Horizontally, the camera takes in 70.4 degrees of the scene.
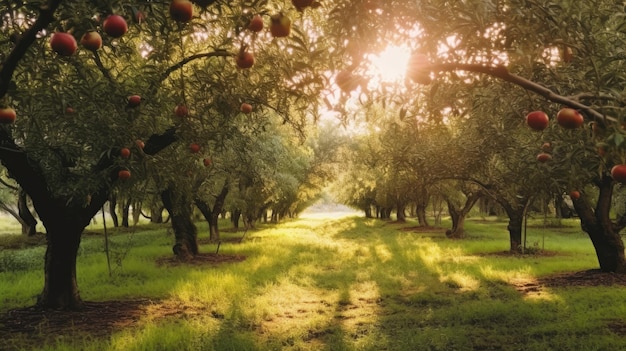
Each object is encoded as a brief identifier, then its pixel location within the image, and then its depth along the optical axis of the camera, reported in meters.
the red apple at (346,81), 4.61
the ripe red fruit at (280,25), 3.64
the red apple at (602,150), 3.28
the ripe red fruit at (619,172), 3.26
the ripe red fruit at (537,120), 3.93
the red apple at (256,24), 4.21
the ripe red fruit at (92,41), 3.58
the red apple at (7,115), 3.99
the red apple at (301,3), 3.53
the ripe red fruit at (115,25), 3.10
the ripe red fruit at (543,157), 5.84
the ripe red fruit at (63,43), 3.21
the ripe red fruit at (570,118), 3.48
